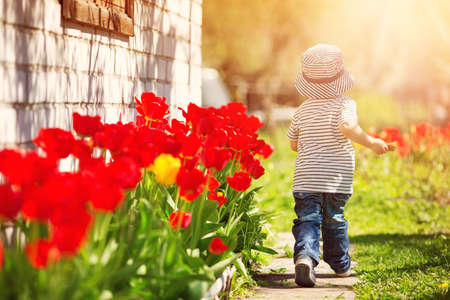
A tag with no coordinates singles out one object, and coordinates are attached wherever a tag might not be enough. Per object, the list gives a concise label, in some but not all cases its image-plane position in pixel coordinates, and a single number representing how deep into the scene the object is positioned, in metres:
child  4.26
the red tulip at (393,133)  7.98
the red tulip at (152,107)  3.74
